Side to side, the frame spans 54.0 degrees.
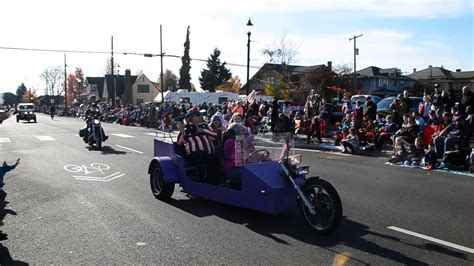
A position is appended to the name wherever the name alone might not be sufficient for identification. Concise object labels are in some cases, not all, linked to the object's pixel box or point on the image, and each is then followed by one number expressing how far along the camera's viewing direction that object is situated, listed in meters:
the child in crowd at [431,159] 12.50
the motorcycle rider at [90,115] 17.77
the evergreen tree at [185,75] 82.43
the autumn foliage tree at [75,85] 104.25
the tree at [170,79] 96.43
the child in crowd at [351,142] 15.65
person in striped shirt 7.95
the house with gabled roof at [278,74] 52.19
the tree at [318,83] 54.75
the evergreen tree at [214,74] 81.25
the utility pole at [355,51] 52.92
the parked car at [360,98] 27.52
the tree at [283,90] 51.59
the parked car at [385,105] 23.14
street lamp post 28.27
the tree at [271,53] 47.59
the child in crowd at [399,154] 13.30
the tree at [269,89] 56.33
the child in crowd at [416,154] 12.94
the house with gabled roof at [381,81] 70.38
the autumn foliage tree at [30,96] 117.38
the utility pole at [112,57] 56.04
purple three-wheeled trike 6.10
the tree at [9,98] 123.09
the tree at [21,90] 150.74
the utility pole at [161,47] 44.09
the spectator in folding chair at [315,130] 18.68
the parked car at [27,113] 44.47
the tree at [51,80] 115.31
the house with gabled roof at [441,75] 73.81
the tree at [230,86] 77.62
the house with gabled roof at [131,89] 87.50
